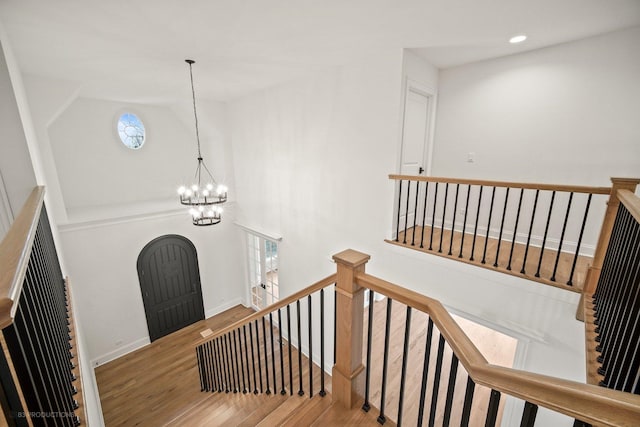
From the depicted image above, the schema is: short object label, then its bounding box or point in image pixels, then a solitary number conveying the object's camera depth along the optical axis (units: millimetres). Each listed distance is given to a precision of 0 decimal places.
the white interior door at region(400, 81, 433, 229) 3479
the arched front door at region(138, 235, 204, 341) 5562
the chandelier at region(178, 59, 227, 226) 3416
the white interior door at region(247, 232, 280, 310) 6191
